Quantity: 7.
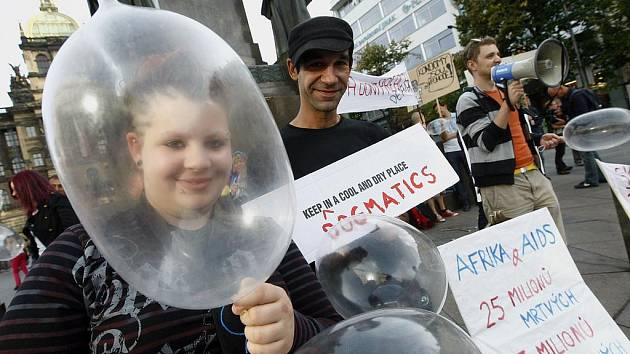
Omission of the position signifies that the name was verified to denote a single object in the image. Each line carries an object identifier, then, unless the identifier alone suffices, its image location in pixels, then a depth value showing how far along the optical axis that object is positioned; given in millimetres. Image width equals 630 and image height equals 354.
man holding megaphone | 2465
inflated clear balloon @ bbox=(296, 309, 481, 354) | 589
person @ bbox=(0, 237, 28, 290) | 6556
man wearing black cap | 1633
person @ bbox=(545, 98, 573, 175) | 5768
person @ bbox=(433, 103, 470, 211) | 6438
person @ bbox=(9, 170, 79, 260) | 3469
